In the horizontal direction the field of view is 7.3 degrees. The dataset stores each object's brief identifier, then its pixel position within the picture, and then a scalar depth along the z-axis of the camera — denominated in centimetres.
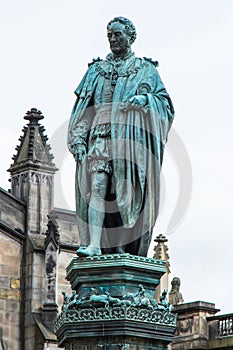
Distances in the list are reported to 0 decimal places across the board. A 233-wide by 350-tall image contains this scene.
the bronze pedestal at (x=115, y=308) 1337
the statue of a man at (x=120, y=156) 1413
